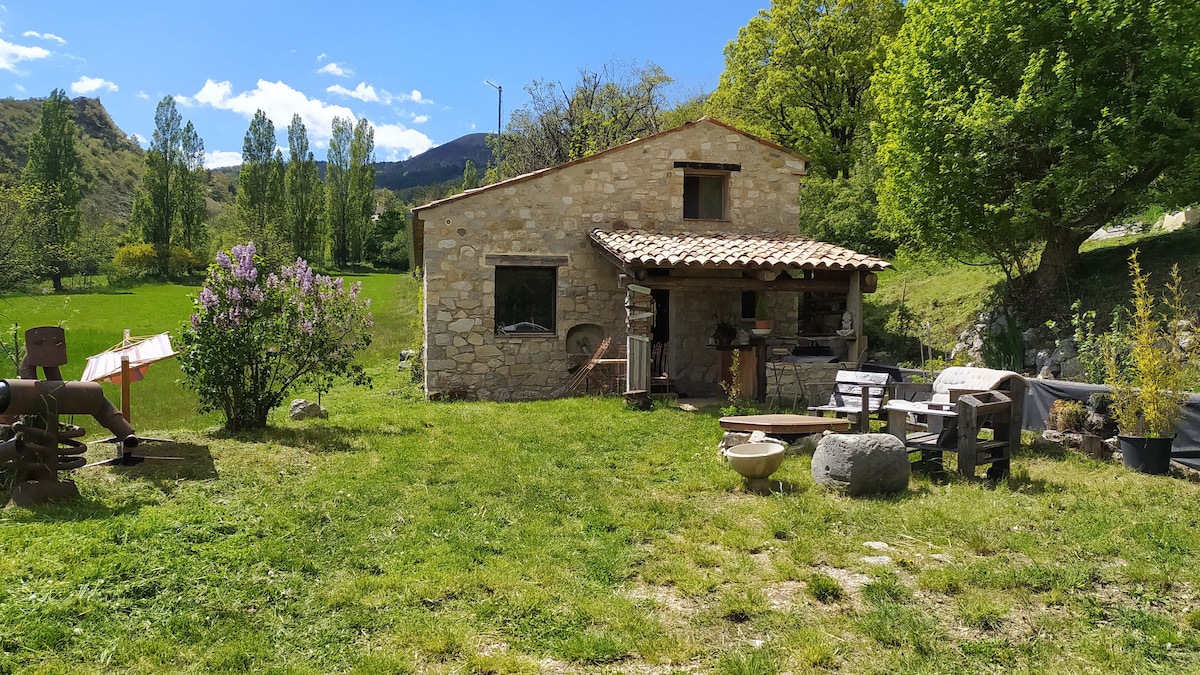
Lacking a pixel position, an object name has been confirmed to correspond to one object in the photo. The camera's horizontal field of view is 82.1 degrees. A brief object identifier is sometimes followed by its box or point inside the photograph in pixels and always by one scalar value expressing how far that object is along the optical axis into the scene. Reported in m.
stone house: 11.71
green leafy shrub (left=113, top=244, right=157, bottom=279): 42.44
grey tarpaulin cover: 6.98
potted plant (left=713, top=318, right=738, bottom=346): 12.65
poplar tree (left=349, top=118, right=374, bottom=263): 58.31
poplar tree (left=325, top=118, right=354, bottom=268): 57.50
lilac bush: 7.81
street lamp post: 24.45
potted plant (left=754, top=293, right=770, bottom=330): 13.80
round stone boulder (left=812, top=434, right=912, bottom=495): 5.89
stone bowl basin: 6.04
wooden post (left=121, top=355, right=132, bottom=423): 7.20
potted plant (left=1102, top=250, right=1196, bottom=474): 6.82
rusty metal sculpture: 5.04
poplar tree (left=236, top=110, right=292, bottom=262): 47.19
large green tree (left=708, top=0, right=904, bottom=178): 22.47
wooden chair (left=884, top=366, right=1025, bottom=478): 6.30
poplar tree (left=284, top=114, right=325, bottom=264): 52.94
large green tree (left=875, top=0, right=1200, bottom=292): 10.35
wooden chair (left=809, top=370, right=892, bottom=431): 8.05
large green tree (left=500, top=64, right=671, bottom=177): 27.55
